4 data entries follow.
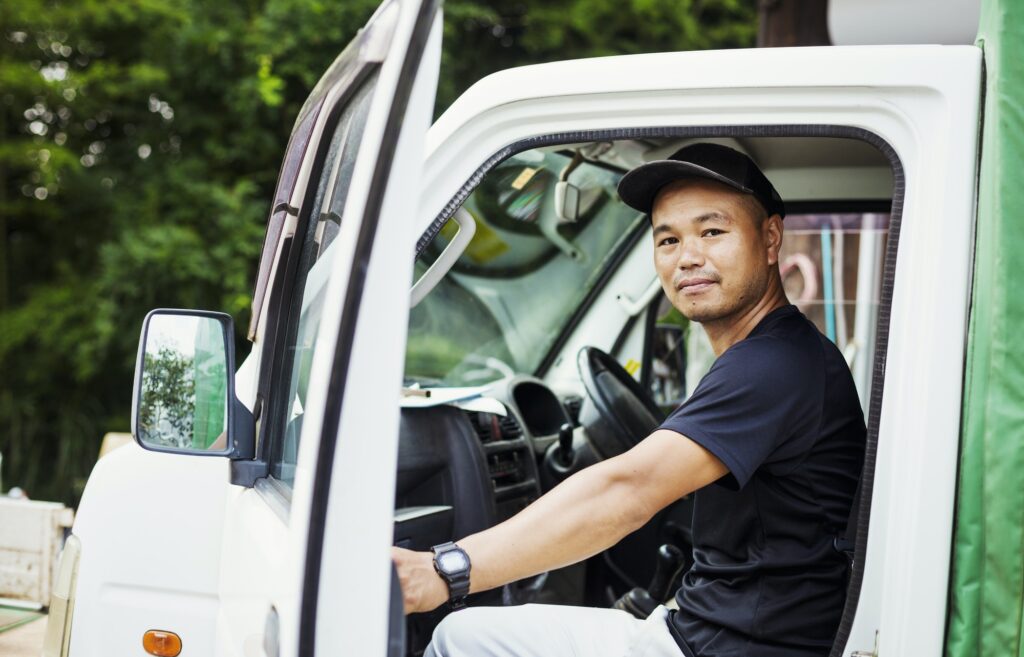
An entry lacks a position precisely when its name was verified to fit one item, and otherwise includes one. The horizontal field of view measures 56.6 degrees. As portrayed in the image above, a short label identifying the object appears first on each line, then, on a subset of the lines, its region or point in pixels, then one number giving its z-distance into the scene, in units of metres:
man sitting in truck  1.57
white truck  1.15
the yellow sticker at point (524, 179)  2.65
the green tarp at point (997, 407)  1.34
